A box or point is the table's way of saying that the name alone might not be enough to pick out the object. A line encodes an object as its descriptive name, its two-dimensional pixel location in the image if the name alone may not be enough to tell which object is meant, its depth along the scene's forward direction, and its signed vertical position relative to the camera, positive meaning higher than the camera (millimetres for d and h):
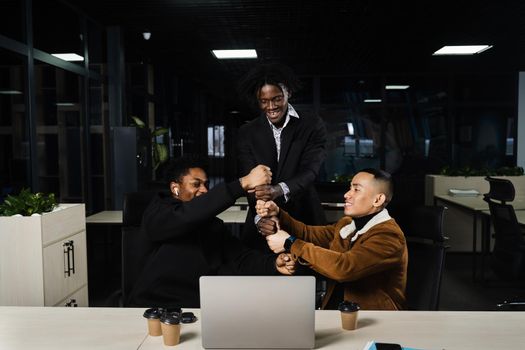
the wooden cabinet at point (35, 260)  2732 -634
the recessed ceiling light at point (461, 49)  7387 +1479
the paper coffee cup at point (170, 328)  1324 -486
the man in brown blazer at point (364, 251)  1827 -400
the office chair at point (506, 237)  3936 -746
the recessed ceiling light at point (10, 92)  4234 +476
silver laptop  1225 -411
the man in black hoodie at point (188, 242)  1913 -399
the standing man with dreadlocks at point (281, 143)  2553 +20
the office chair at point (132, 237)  2262 -420
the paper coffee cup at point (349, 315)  1470 -499
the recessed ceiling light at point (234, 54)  7305 +1404
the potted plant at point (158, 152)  6664 -66
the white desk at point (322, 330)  1369 -544
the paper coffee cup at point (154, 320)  1384 -486
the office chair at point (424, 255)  1921 -433
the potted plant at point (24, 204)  2785 -322
